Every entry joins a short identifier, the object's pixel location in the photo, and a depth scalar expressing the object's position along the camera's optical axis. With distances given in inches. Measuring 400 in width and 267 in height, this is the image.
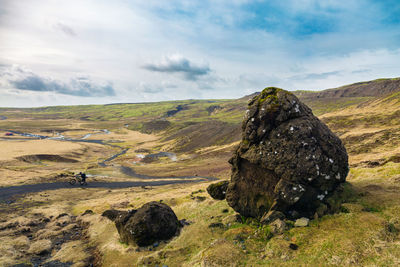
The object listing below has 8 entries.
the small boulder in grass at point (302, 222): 773.9
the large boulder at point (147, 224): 925.2
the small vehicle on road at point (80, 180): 2701.8
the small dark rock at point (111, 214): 1280.0
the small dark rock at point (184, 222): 1066.7
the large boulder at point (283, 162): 846.5
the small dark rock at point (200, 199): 1389.0
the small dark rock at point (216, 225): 947.6
